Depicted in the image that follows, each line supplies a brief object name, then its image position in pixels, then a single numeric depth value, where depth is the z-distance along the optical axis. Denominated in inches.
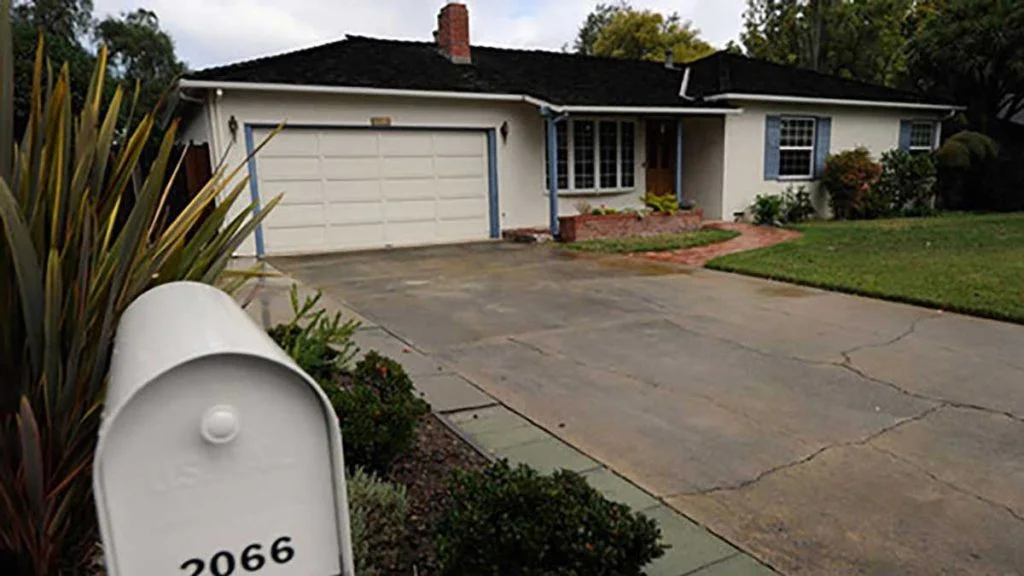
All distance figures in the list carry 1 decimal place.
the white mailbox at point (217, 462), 40.1
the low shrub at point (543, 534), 74.5
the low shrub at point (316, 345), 122.5
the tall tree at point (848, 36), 984.9
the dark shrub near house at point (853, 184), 593.9
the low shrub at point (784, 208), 571.2
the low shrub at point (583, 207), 497.0
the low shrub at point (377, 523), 78.2
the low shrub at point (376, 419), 105.0
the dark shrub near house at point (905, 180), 618.5
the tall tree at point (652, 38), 1197.1
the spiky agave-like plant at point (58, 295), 60.1
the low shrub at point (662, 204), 512.7
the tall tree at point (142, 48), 1178.0
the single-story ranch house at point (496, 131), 442.9
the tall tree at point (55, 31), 600.7
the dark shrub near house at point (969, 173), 639.1
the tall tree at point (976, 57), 645.3
